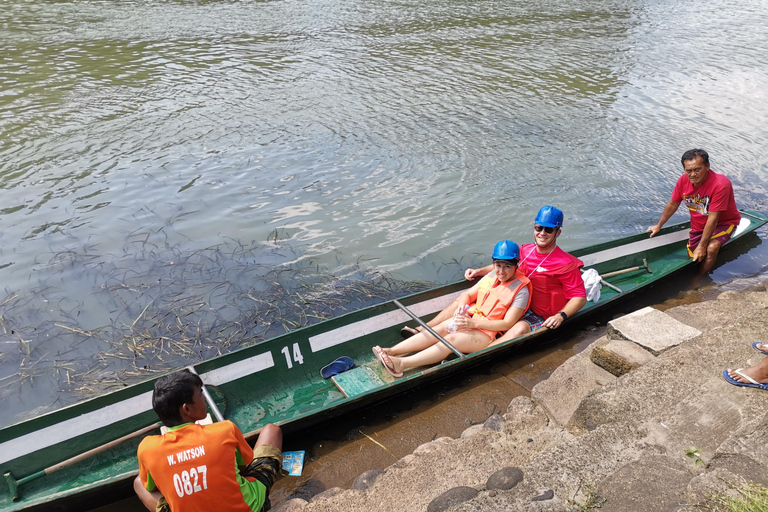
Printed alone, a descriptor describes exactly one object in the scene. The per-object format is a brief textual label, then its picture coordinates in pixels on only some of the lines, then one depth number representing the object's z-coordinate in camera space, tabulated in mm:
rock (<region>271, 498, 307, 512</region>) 4414
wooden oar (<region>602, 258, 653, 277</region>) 8680
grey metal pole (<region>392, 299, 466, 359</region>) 6388
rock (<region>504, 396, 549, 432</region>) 5426
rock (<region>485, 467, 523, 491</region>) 4008
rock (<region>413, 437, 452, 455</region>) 5145
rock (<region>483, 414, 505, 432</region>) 5560
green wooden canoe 5062
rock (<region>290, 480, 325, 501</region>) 5105
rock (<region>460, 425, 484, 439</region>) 5559
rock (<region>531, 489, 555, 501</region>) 3561
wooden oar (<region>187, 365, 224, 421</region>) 5398
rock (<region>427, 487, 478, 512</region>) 4012
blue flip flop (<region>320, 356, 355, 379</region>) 6508
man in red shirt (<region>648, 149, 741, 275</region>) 7984
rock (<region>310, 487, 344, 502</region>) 4804
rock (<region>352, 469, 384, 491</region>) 4964
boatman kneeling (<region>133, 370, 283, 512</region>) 3662
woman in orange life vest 6340
